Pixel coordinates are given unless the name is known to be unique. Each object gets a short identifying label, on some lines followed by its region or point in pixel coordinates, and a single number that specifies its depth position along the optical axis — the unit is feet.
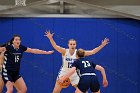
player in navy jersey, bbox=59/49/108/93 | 29.30
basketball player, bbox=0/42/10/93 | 32.64
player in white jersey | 32.60
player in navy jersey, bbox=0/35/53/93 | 32.05
